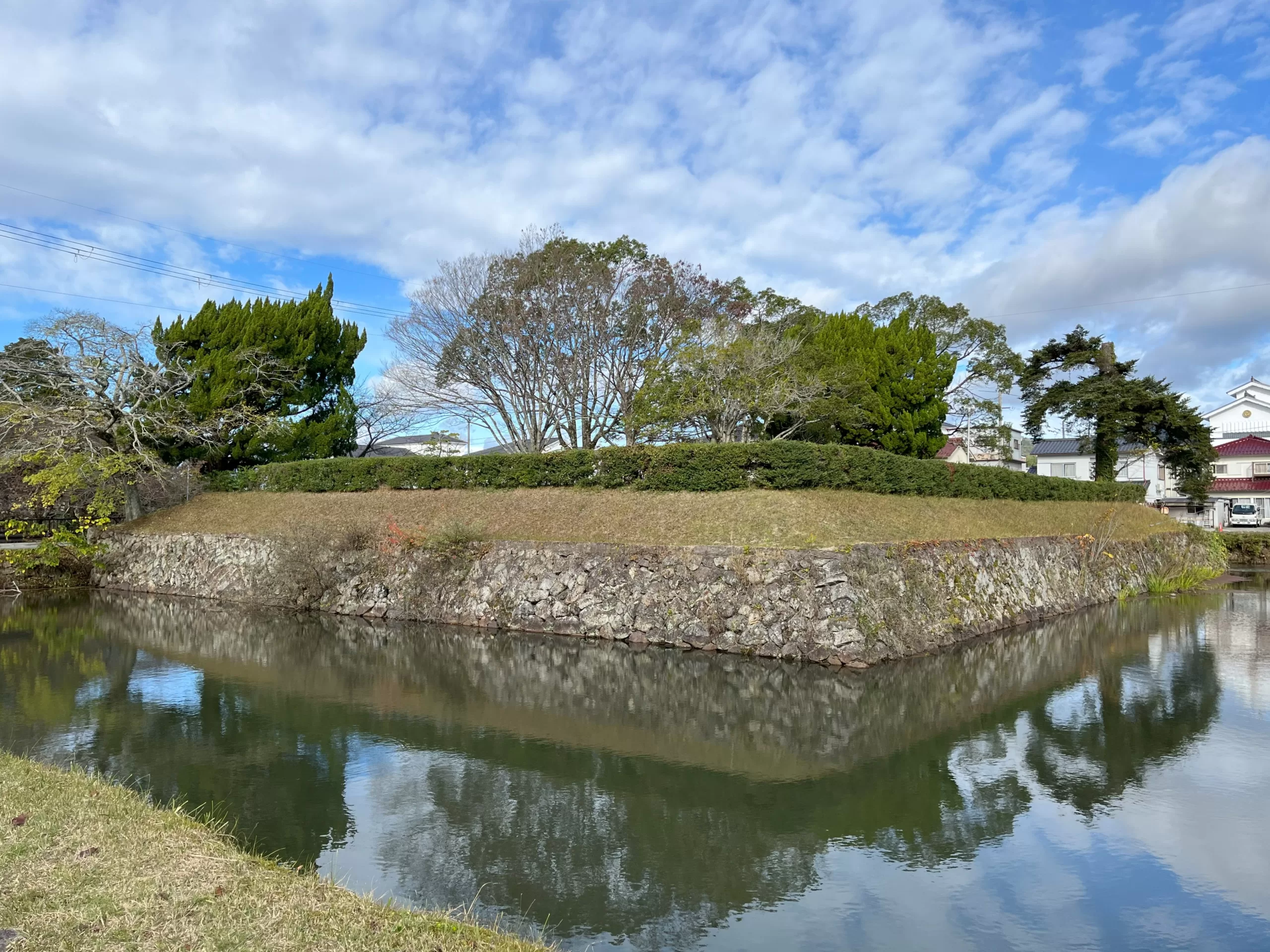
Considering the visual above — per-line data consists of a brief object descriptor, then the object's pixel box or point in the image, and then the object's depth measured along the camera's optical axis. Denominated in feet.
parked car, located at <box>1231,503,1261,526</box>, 139.44
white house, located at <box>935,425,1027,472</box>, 133.81
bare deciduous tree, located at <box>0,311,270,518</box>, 71.77
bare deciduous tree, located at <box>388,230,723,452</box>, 83.71
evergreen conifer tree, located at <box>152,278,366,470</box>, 90.43
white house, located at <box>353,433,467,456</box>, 102.42
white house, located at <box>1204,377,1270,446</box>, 193.47
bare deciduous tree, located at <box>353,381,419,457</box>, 93.61
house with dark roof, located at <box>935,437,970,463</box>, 156.04
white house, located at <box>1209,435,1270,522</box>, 149.59
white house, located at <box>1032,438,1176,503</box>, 170.71
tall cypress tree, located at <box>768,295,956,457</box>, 92.07
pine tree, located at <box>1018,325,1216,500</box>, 97.19
